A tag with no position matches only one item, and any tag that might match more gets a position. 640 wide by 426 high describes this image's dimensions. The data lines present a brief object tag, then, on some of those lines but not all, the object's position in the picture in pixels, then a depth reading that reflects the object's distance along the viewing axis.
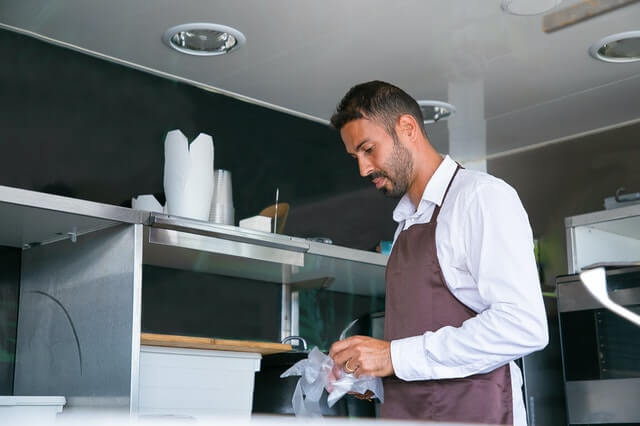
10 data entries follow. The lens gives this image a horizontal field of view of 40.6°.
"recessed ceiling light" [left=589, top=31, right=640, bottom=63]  2.79
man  1.54
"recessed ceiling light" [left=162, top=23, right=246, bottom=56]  2.71
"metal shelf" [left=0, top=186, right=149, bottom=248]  2.12
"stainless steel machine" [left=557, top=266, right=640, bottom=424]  2.97
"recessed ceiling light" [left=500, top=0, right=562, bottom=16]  2.53
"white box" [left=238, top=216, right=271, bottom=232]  2.75
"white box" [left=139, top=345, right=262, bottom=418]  2.41
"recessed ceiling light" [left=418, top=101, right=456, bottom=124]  3.36
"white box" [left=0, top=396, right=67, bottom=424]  2.13
